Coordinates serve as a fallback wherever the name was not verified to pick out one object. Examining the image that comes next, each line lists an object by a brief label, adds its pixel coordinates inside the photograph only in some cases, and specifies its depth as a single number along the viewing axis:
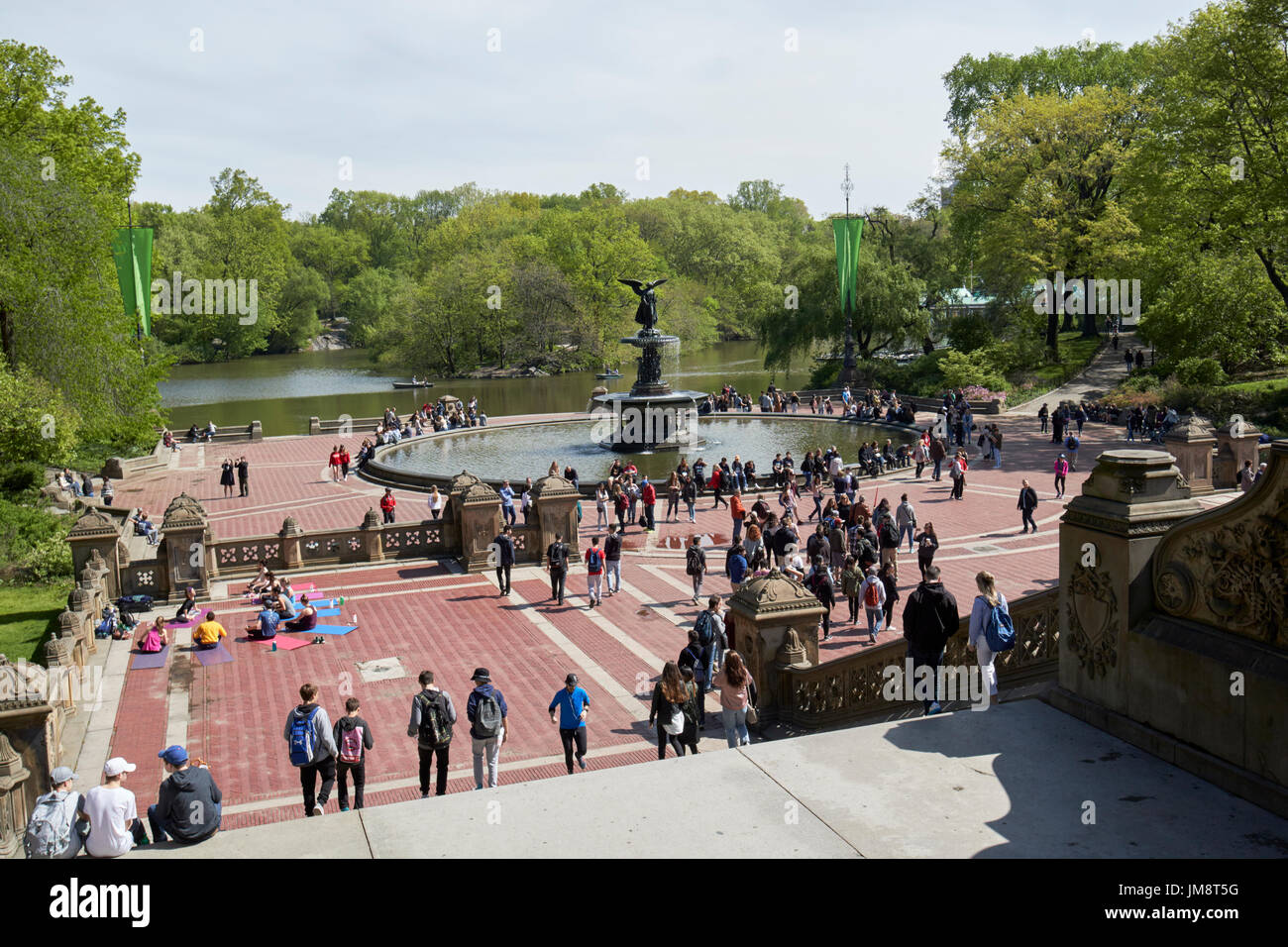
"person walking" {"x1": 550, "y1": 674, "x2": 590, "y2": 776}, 10.95
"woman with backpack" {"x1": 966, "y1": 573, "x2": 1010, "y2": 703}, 9.35
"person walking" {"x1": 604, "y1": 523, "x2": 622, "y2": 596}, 19.55
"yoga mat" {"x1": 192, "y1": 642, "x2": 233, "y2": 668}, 16.48
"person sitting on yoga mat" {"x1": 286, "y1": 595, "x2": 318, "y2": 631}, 17.73
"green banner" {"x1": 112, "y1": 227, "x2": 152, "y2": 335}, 36.25
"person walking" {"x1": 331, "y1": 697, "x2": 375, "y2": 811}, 9.99
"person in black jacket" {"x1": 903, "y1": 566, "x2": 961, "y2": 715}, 9.92
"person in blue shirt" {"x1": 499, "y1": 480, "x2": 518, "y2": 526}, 25.68
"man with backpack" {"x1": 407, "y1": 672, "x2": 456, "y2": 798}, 10.25
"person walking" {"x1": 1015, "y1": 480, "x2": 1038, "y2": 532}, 23.55
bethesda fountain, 39.28
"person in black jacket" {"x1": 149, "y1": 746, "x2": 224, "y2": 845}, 7.35
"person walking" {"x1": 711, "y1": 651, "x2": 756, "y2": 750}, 10.95
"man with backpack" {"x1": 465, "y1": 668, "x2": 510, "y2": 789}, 10.41
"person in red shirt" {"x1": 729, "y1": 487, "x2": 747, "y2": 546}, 24.31
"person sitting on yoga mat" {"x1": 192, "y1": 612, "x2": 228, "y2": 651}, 16.98
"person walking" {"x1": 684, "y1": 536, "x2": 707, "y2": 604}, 18.47
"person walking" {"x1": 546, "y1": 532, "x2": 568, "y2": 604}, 18.98
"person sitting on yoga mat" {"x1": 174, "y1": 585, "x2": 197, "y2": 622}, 18.75
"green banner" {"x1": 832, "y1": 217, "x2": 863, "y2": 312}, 55.19
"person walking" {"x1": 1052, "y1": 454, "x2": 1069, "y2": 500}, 27.58
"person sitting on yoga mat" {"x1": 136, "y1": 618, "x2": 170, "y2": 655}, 16.80
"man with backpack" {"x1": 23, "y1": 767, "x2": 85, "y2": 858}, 7.30
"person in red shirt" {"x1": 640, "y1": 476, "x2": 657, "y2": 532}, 25.52
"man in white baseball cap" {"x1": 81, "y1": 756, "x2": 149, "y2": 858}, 7.15
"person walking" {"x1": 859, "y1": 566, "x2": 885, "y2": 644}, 16.22
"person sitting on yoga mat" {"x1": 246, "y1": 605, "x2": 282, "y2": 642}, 17.42
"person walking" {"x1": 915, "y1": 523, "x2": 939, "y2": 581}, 18.63
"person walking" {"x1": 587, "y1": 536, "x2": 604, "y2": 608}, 18.64
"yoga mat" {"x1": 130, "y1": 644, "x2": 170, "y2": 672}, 16.34
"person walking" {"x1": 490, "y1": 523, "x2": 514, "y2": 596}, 19.69
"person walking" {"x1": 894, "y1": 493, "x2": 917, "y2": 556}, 22.36
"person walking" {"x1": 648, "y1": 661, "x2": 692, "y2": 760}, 10.78
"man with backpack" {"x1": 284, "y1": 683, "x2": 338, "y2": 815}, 9.80
